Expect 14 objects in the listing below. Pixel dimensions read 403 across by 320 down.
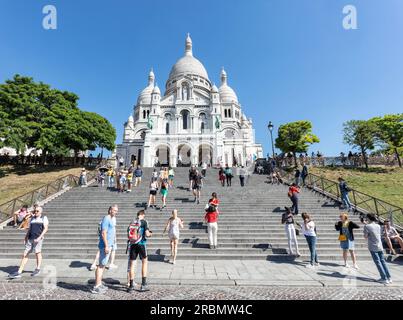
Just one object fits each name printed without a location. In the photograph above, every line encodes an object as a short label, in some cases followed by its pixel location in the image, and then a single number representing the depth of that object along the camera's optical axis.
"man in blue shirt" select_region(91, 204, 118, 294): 4.16
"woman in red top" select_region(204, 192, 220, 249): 7.09
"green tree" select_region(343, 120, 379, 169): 24.73
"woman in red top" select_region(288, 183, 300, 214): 9.57
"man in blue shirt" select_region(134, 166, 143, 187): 15.09
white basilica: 35.31
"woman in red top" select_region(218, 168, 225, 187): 15.24
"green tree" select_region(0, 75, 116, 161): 21.58
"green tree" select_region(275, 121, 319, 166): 30.67
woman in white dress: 6.21
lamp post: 17.54
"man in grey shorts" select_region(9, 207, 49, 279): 5.27
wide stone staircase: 7.12
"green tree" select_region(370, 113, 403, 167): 24.75
